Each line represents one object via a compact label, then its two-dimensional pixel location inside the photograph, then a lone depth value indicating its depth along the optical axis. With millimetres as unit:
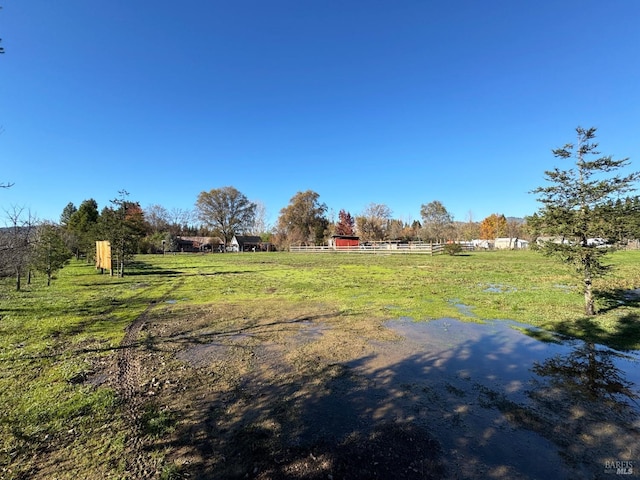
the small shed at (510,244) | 68625
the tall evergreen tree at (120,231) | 18641
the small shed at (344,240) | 61656
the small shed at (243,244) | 75125
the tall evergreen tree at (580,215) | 7414
